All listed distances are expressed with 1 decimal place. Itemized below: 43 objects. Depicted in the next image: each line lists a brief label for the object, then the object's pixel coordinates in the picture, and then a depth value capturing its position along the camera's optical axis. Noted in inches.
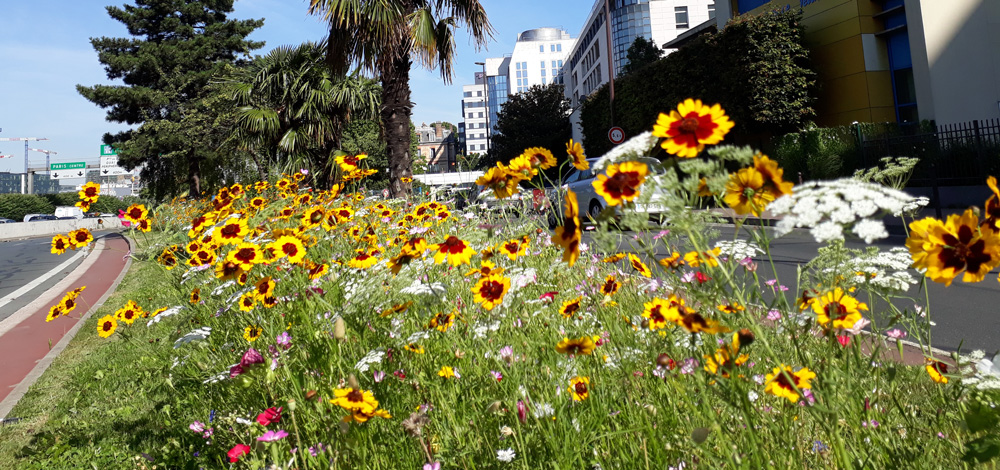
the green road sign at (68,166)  3607.3
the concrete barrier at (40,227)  1430.9
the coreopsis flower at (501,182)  70.7
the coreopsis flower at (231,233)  110.0
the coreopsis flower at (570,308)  70.4
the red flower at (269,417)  57.7
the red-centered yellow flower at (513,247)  86.9
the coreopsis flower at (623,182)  45.8
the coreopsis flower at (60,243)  150.0
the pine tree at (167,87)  1136.8
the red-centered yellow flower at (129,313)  122.0
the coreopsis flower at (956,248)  36.7
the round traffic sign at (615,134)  680.5
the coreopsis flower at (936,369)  54.8
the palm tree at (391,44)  350.0
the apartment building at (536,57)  4378.2
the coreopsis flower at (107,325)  120.9
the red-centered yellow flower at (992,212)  37.5
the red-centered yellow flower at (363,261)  93.4
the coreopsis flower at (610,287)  78.7
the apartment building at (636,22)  1849.2
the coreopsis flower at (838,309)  50.1
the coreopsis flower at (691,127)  48.6
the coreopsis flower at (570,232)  47.5
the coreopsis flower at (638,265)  82.4
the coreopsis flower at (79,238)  145.0
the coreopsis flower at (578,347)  57.9
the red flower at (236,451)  57.1
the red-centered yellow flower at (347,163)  171.0
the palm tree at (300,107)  546.6
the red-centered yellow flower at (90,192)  158.4
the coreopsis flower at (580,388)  61.6
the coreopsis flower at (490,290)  70.7
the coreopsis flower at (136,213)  150.2
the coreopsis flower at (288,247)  94.7
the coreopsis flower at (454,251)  78.4
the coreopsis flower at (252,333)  85.9
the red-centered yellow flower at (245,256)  88.5
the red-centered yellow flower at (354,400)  51.1
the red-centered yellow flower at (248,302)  92.5
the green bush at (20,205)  2538.4
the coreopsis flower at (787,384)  46.0
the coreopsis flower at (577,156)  68.3
